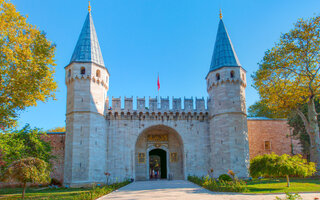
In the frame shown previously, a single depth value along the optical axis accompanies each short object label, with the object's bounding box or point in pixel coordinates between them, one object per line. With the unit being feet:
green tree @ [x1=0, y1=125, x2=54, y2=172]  52.75
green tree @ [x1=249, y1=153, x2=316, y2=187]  45.50
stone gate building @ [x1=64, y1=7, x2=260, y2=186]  65.57
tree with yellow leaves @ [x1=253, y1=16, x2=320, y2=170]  61.82
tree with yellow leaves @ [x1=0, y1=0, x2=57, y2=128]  47.11
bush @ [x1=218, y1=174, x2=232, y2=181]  55.74
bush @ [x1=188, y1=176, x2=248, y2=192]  43.02
